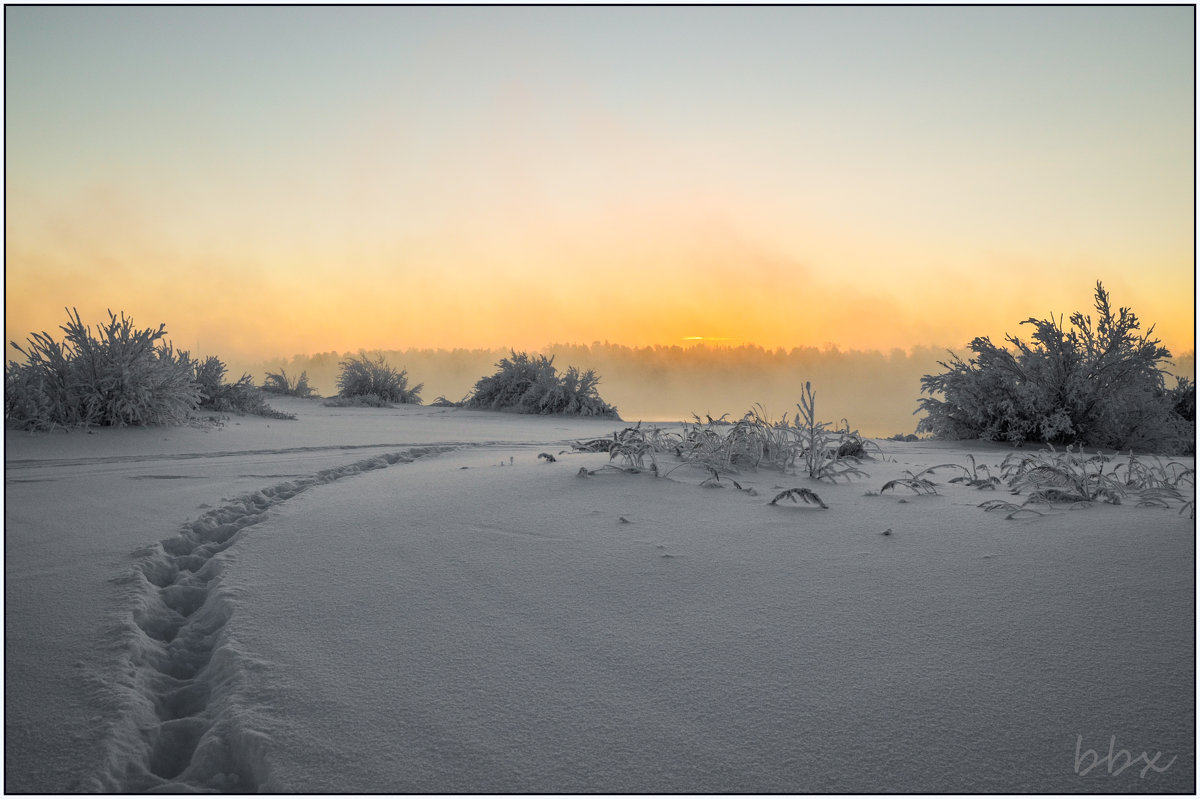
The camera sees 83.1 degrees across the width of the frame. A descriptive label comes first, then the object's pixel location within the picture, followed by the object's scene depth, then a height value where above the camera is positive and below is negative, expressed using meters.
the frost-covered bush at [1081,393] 6.30 +0.13
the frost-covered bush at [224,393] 7.86 +0.08
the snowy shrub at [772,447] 3.81 -0.26
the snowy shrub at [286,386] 12.39 +0.28
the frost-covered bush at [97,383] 5.33 +0.14
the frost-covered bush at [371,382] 12.43 +0.36
